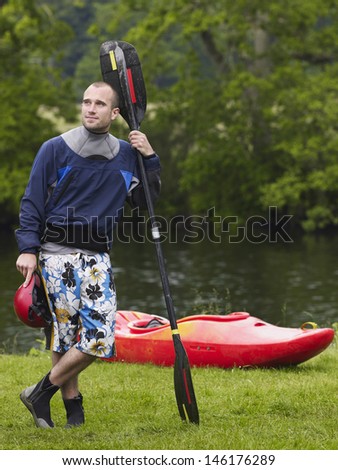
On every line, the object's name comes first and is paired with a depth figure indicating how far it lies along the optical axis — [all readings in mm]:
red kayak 16328
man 11469
